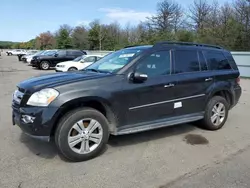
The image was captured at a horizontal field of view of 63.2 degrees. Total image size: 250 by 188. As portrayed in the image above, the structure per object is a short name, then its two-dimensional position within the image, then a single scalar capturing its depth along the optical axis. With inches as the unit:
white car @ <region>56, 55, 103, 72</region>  509.3
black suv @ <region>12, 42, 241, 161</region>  114.0
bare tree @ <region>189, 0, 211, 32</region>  1213.9
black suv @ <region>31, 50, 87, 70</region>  648.7
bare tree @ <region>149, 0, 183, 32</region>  1361.5
